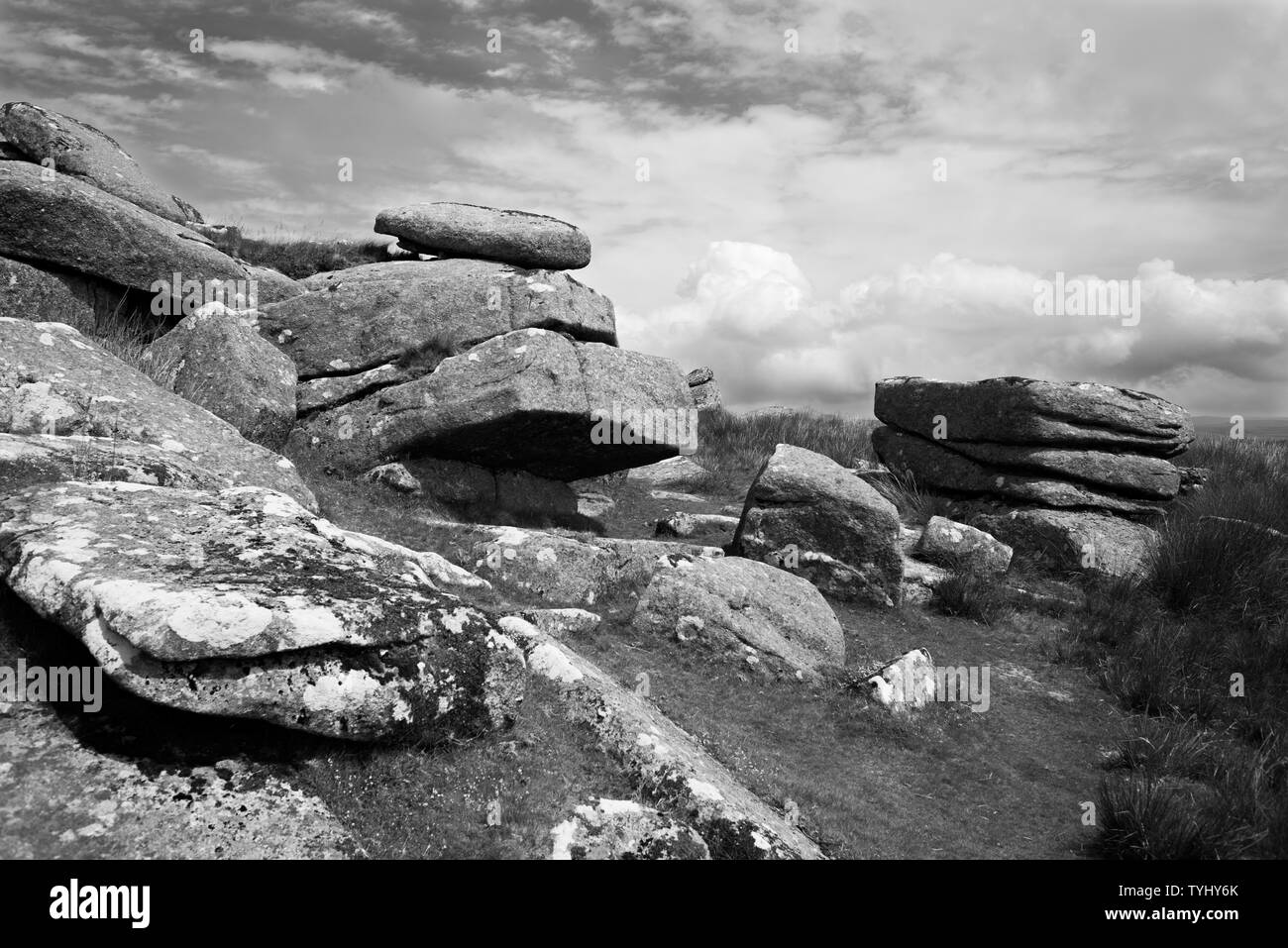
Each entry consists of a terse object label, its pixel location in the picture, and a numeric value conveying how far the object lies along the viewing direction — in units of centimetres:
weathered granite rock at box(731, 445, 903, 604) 1357
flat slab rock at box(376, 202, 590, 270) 1853
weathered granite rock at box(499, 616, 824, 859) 567
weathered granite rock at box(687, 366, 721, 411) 3284
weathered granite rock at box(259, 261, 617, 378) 1556
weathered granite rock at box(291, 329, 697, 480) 1424
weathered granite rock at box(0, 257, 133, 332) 1358
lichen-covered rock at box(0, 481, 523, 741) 468
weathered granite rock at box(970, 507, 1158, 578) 1595
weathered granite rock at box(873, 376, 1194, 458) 1747
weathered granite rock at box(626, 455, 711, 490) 2239
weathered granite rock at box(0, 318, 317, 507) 876
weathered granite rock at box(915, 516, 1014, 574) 1521
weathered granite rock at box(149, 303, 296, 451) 1347
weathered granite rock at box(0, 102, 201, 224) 1758
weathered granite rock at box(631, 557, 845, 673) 1012
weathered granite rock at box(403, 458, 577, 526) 1464
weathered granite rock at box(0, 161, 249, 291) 1393
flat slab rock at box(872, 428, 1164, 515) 1725
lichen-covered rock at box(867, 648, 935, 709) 964
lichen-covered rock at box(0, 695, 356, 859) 413
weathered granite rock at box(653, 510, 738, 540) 1620
